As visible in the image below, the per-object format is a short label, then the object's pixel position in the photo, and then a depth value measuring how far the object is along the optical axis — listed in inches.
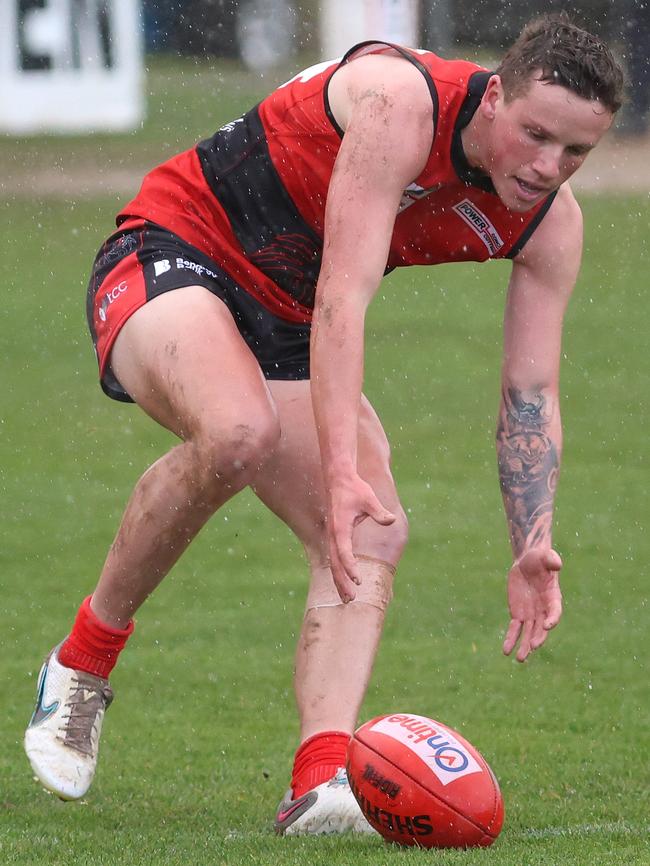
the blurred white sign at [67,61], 1772.9
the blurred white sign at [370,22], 2014.0
